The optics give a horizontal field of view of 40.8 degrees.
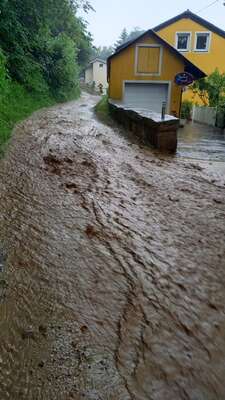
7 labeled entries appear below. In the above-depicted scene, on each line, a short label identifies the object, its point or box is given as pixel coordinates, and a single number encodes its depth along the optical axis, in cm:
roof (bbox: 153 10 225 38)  2058
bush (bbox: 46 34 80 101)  1659
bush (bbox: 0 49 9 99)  643
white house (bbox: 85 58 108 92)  5288
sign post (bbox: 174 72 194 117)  1438
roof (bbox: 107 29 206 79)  1481
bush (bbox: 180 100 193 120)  1945
